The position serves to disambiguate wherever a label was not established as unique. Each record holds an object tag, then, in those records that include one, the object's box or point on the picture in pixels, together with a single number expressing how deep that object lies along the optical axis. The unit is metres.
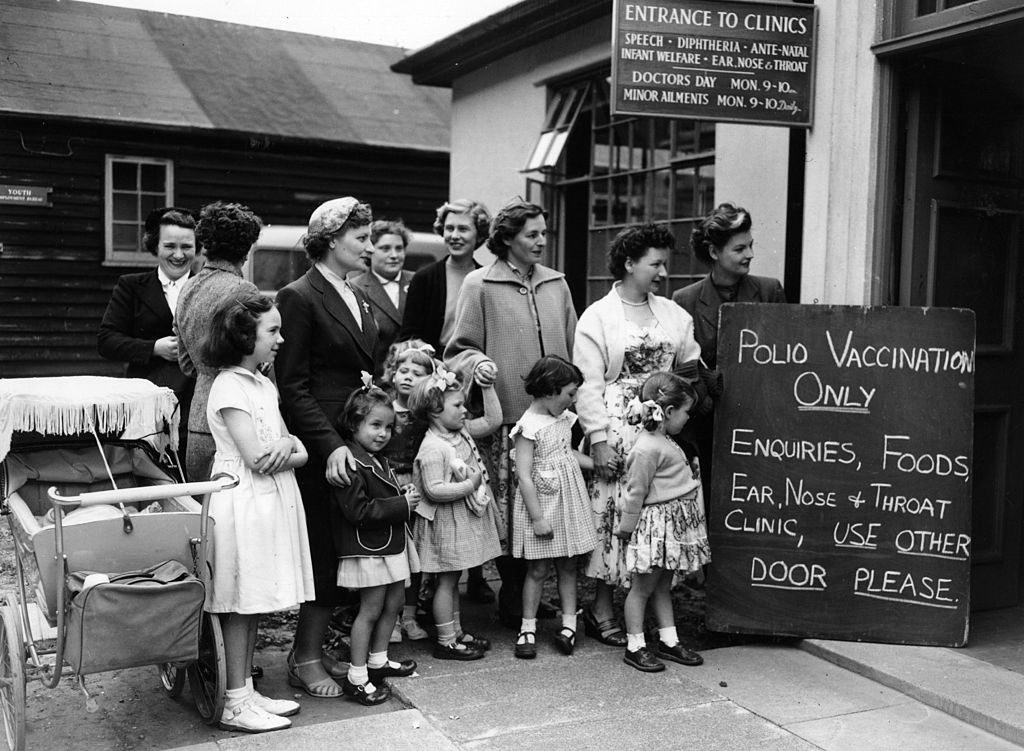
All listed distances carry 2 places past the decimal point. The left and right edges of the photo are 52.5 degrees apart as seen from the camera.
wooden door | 4.88
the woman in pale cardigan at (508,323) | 4.85
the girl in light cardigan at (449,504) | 4.37
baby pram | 3.24
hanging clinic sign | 4.82
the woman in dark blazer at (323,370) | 4.02
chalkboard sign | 4.47
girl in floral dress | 4.37
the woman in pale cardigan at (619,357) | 4.64
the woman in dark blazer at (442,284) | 5.45
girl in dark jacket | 3.96
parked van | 13.02
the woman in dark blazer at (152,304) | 5.25
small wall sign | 15.56
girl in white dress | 3.68
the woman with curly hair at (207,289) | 3.97
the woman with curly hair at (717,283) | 4.87
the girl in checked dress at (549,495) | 4.52
